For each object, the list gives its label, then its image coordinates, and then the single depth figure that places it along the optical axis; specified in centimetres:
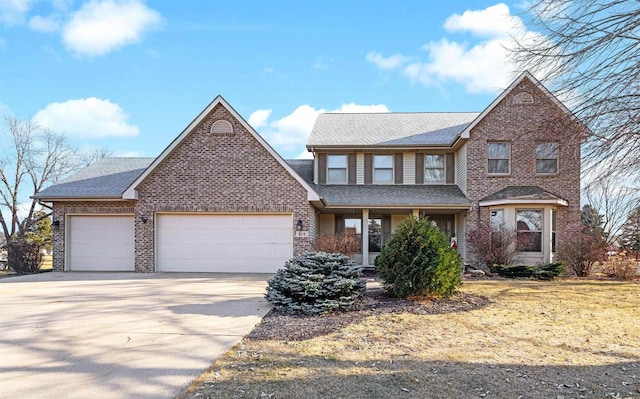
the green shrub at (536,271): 1320
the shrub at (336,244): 1346
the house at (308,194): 1433
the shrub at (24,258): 1583
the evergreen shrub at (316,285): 759
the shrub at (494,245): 1451
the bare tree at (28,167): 2528
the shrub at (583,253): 1384
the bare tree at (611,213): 2112
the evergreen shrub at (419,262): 826
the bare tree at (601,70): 884
